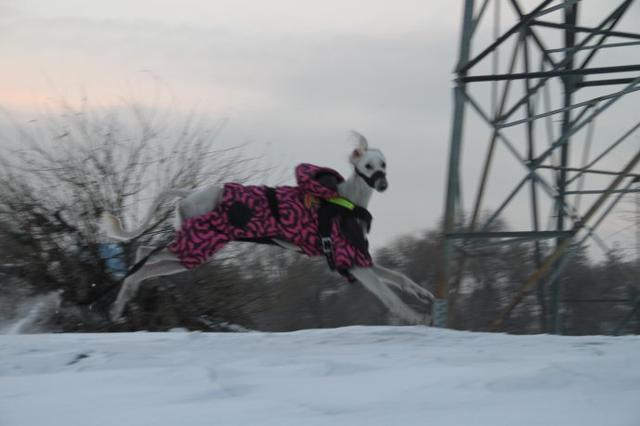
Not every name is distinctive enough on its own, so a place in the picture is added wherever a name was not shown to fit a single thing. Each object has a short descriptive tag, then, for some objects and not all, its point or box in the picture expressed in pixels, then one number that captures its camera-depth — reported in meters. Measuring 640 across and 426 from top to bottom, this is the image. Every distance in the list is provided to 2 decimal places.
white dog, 12.91
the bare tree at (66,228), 19.09
